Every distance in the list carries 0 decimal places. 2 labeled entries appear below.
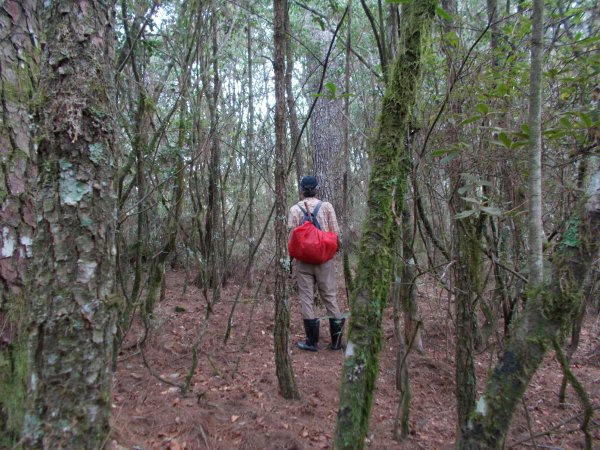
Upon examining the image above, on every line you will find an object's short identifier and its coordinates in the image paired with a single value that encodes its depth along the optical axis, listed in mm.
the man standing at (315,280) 4543
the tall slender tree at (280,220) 3205
